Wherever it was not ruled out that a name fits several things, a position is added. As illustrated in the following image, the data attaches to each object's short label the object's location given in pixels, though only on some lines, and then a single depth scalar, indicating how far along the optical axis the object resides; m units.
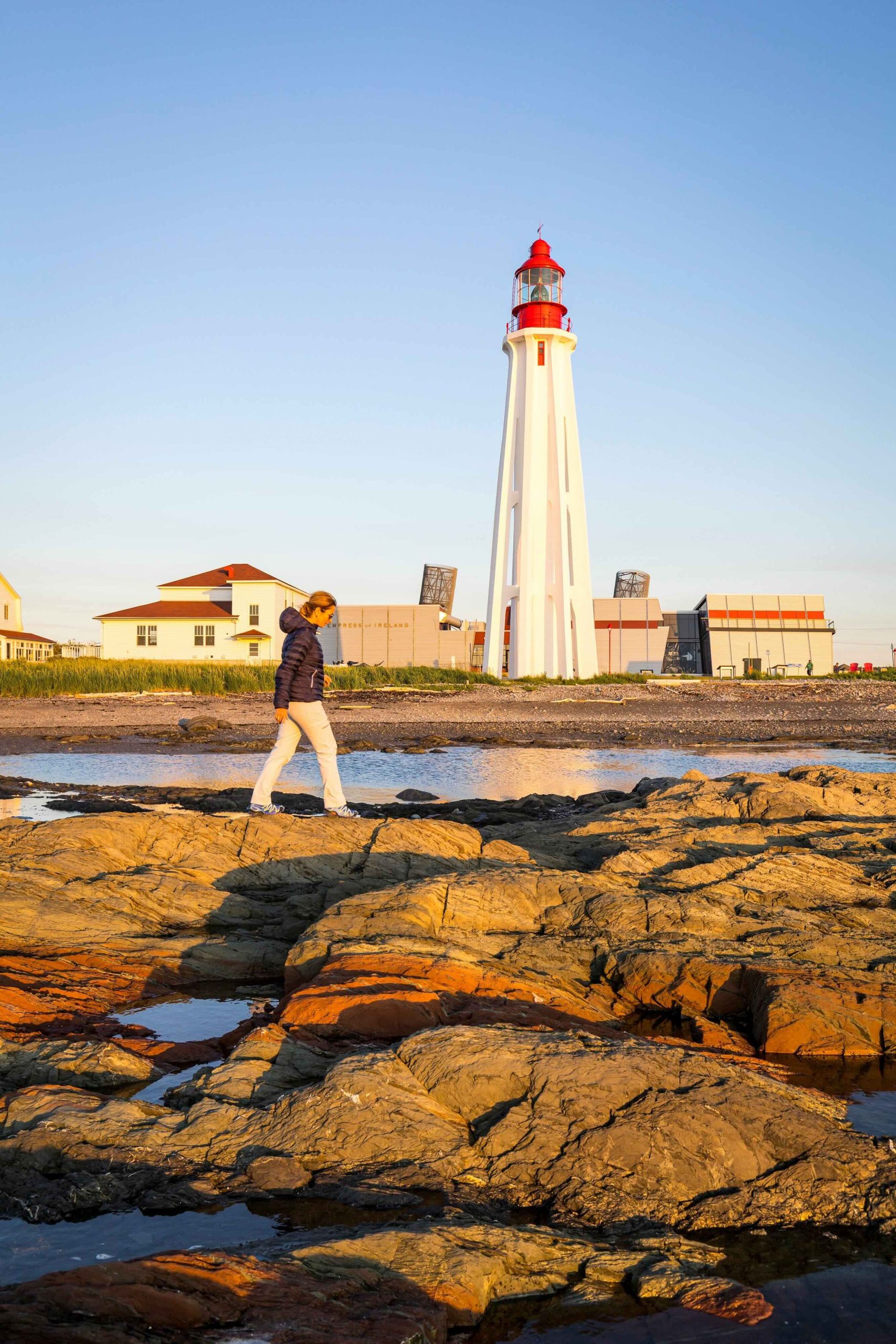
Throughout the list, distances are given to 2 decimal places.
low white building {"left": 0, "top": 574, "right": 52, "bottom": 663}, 59.19
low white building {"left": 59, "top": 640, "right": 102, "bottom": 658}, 66.56
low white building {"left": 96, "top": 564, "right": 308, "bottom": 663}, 55.91
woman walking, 10.34
